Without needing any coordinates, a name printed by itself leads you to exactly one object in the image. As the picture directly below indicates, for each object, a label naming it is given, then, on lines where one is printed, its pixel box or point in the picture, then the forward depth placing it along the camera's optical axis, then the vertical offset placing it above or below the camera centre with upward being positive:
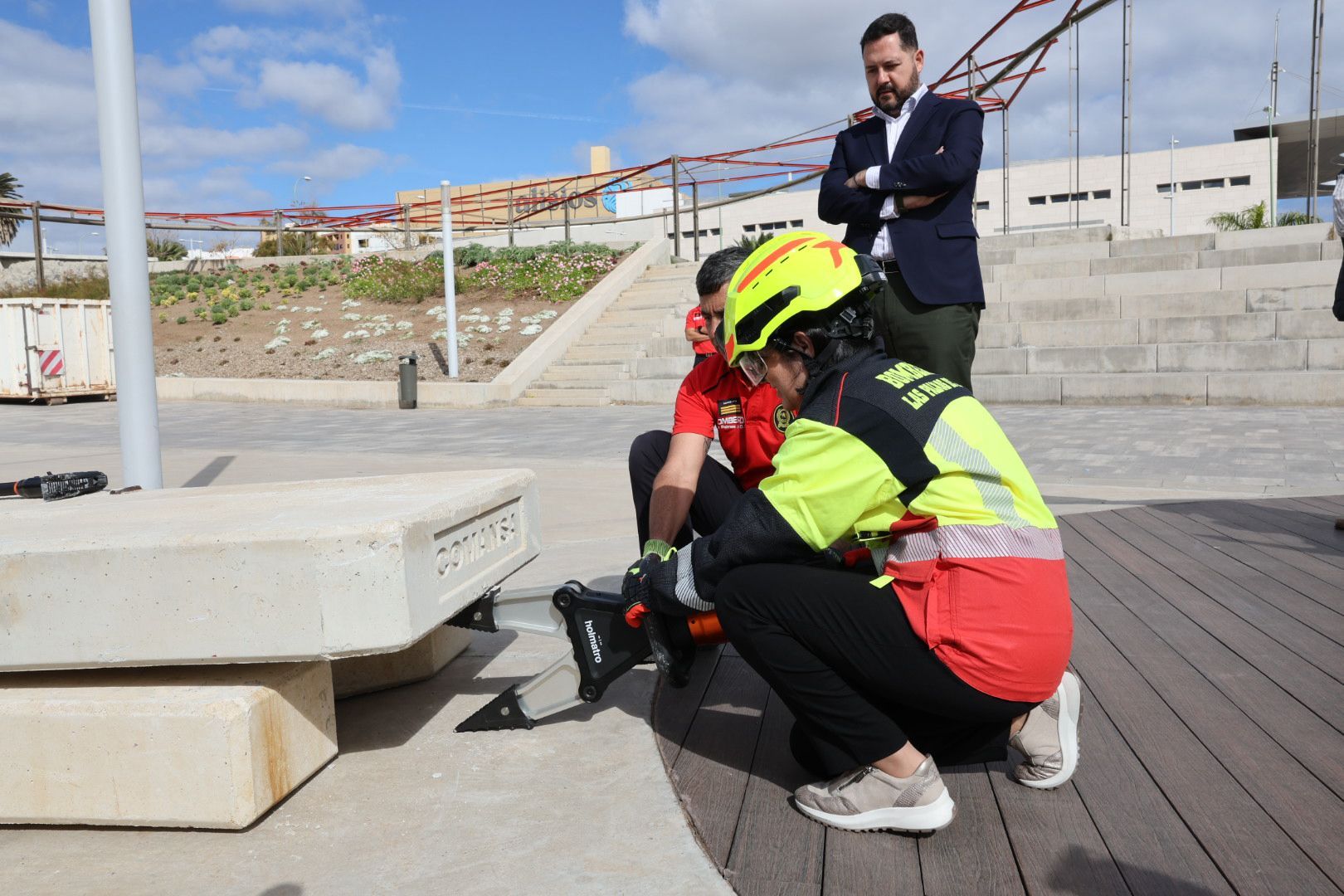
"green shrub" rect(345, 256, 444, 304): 20.14 +1.57
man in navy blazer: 3.40 +0.47
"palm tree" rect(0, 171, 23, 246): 33.19 +4.62
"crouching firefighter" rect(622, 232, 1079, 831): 1.99 -0.44
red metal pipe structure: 15.38 +3.71
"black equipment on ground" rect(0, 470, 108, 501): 3.34 -0.39
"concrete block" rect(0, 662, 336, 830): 2.18 -0.82
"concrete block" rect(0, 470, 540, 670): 2.14 -0.47
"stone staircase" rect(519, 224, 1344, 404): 11.02 +0.10
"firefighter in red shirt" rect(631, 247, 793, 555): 3.02 -0.30
